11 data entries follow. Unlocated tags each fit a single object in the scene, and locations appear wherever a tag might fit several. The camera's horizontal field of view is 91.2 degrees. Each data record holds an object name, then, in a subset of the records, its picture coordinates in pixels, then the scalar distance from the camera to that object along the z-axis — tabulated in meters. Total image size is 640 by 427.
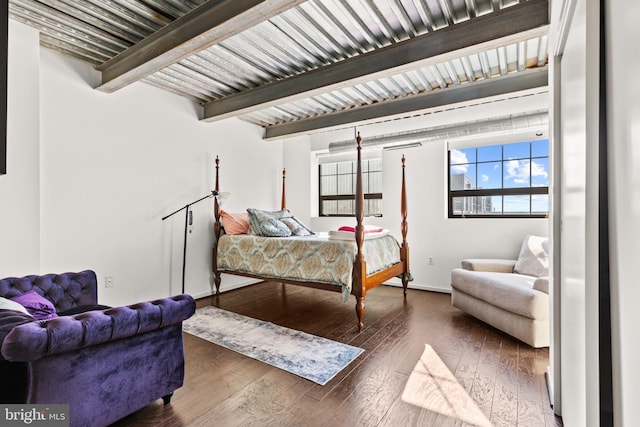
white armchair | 2.58
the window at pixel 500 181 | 3.97
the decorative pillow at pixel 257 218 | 4.28
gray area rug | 2.34
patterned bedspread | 3.21
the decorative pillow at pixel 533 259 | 3.32
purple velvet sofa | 1.35
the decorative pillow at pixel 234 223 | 4.47
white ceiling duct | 3.51
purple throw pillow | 1.93
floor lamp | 3.96
